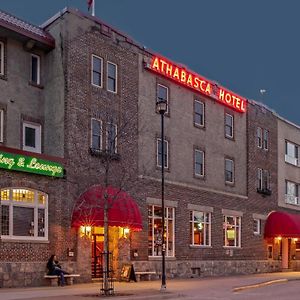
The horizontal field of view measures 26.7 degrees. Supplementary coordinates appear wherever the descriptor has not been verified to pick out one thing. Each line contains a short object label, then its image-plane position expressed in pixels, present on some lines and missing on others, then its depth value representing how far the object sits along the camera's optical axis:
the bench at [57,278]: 27.47
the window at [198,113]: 39.66
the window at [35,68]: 30.72
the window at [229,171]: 42.47
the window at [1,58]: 29.03
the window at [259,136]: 46.41
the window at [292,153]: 50.97
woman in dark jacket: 27.58
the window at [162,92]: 36.44
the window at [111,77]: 32.97
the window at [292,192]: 50.69
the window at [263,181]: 46.41
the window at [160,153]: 36.03
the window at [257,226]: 45.27
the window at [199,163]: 39.44
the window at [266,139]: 47.56
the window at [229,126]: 42.75
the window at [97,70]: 32.06
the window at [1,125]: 28.58
